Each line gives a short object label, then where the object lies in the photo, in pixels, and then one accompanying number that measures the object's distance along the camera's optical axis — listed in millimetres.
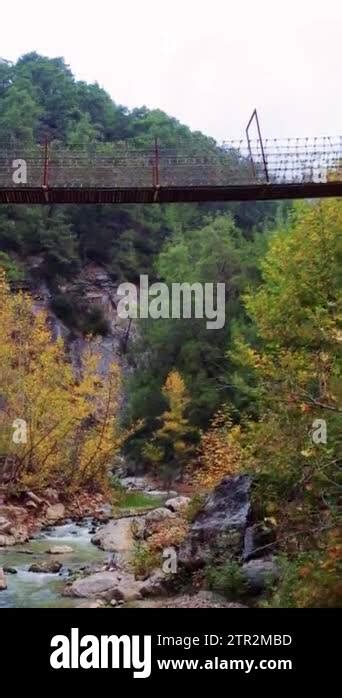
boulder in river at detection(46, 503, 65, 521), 20812
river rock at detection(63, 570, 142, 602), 11427
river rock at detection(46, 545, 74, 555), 16297
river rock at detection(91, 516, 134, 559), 16511
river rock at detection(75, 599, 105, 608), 10836
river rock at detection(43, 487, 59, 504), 22141
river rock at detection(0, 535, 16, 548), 16969
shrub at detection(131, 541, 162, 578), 12945
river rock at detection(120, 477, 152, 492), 32031
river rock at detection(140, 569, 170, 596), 11398
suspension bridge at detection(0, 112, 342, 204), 11141
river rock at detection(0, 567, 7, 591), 12691
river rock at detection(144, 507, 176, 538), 17331
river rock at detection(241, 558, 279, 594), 9828
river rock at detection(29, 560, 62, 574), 14167
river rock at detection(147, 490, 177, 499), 28906
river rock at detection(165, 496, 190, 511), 21781
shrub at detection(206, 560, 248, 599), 10062
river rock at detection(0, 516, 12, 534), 17812
